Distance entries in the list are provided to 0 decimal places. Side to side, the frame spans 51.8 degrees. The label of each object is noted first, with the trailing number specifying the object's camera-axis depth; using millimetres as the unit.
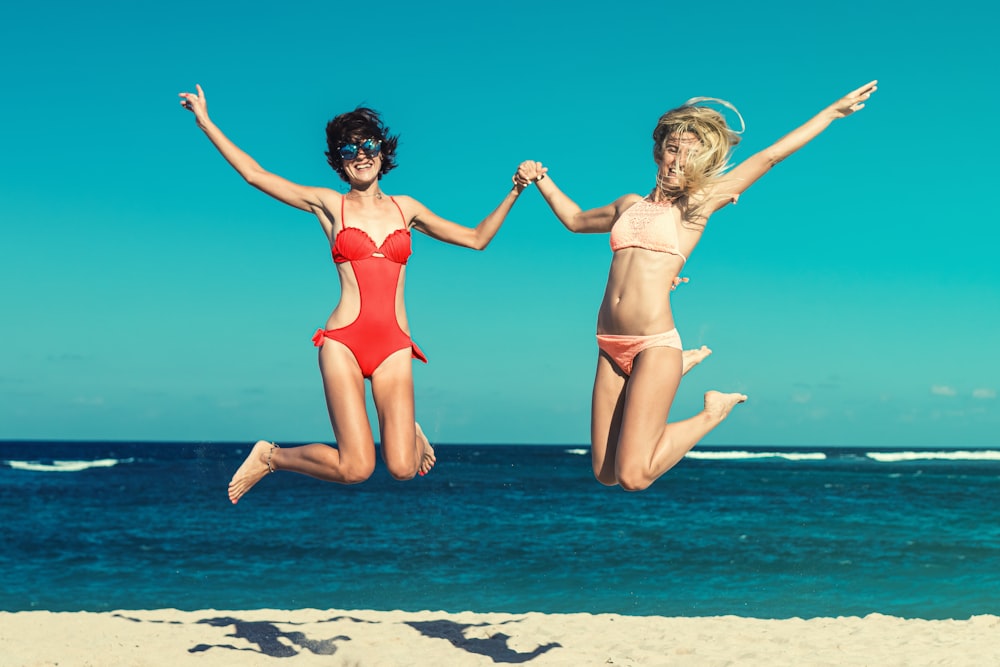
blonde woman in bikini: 6762
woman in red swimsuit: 7109
